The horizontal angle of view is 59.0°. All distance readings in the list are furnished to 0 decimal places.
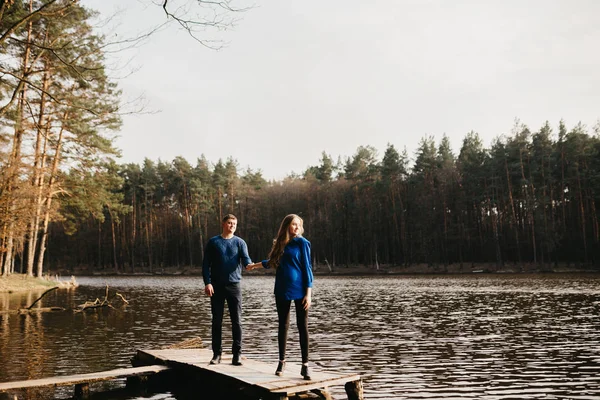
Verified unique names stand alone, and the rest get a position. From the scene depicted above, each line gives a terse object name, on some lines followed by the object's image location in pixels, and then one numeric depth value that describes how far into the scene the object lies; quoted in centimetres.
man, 873
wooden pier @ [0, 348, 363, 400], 729
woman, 761
